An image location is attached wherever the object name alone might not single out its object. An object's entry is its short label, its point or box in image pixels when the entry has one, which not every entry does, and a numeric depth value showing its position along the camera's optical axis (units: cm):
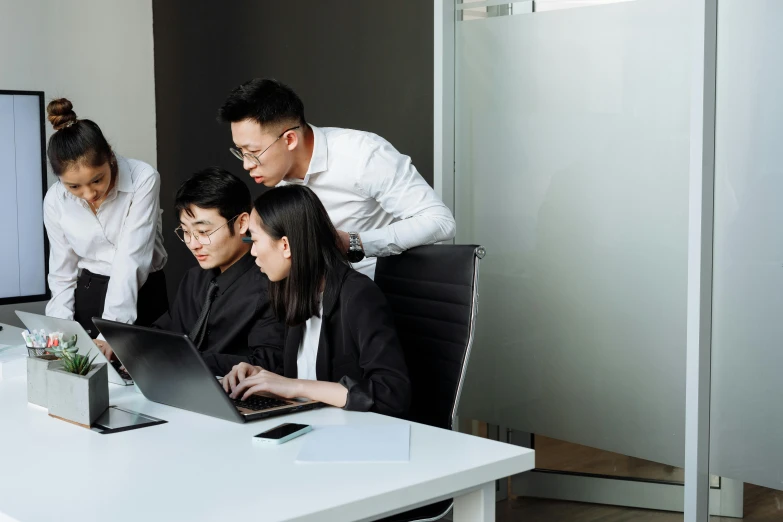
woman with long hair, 215
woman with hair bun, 297
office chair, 221
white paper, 161
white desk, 138
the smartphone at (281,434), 171
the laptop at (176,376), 185
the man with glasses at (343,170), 255
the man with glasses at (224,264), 270
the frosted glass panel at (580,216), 275
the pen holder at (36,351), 213
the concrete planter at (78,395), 189
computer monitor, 363
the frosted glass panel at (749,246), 250
